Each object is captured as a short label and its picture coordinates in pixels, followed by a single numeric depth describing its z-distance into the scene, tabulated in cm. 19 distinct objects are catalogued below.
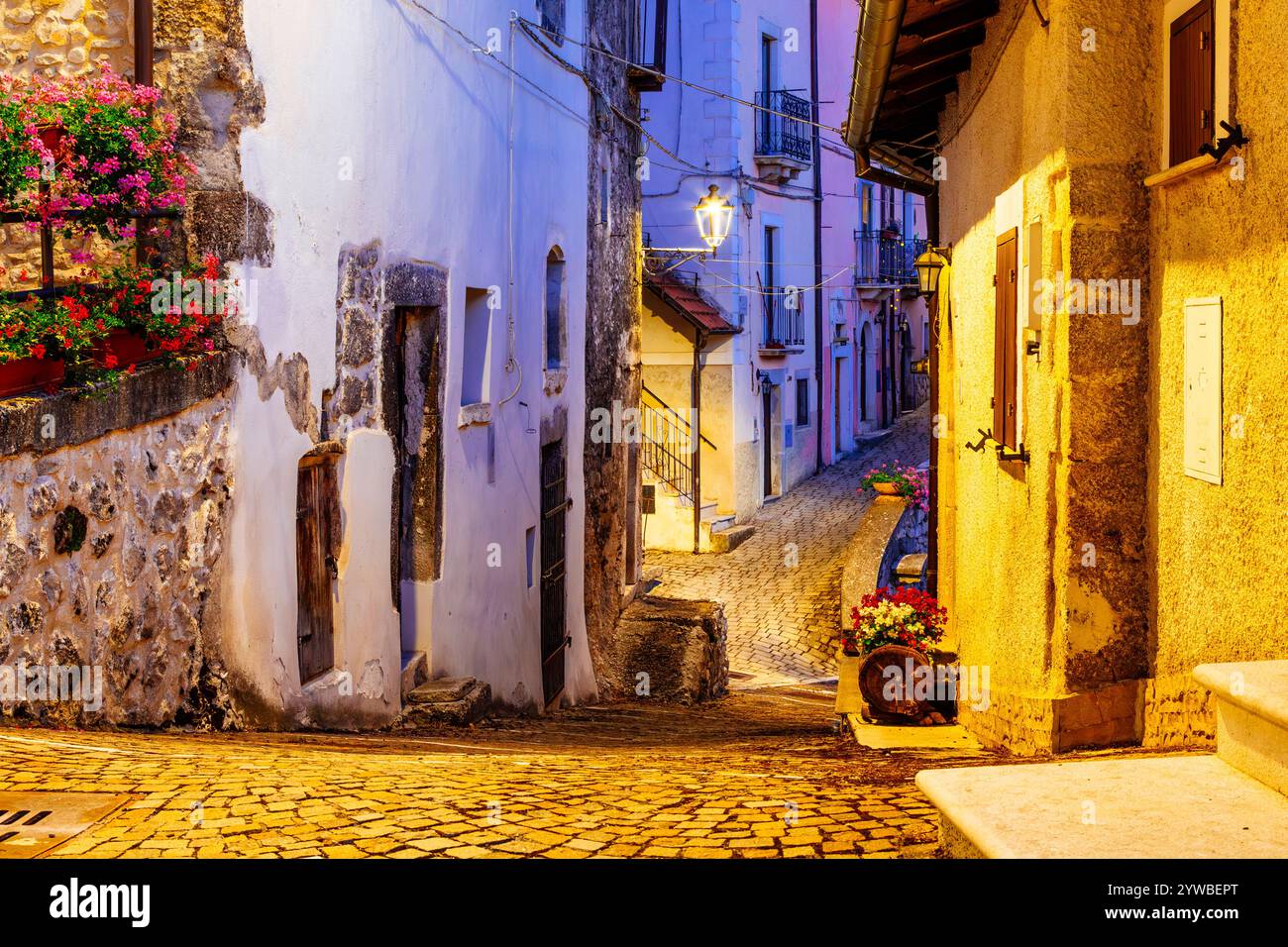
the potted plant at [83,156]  564
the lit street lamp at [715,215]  1798
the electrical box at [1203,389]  524
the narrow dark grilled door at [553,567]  1261
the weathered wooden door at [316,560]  751
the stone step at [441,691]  879
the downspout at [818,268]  2884
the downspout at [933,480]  1228
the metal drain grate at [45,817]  388
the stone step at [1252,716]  375
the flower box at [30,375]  525
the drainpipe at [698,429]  2239
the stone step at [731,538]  2244
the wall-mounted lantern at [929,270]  1135
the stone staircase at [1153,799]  335
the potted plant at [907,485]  1852
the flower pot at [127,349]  590
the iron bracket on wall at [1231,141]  497
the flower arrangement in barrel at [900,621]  966
